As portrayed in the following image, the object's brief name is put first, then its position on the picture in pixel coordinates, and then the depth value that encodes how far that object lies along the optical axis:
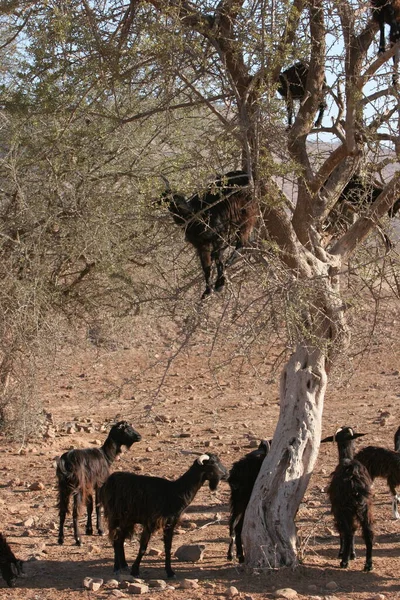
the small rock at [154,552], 13.95
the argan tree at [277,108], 11.47
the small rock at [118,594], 11.37
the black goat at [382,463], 15.20
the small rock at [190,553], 13.41
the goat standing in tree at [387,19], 13.52
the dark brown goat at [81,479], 14.74
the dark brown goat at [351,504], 12.60
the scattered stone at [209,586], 11.79
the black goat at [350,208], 14.19
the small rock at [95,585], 11.67
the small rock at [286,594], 11.12
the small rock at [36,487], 18.23
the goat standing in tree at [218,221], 12.19
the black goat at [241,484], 13.77
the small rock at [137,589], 11.58
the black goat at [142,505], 12.47
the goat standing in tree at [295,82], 14.94
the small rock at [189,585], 11.80
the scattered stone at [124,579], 11.91
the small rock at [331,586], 11.71
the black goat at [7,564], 11.95
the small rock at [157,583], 11.85
